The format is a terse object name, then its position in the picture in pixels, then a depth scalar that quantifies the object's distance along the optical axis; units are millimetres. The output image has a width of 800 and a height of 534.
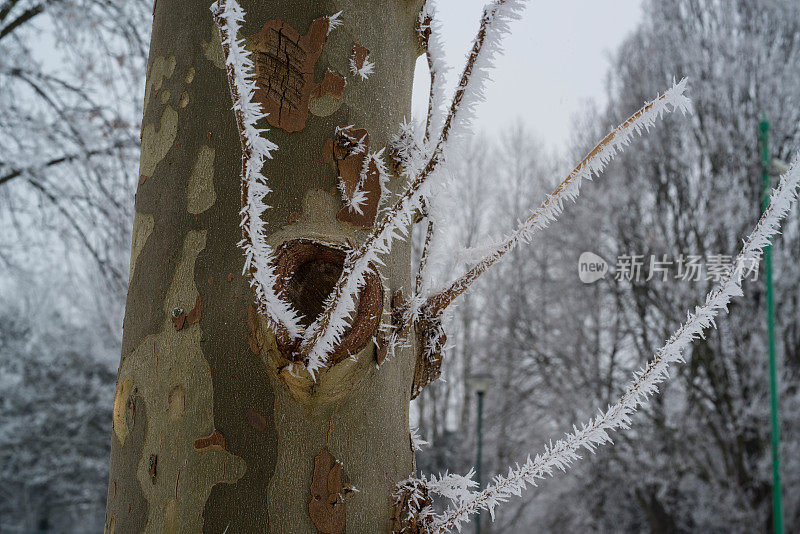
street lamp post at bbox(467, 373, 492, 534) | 7195
